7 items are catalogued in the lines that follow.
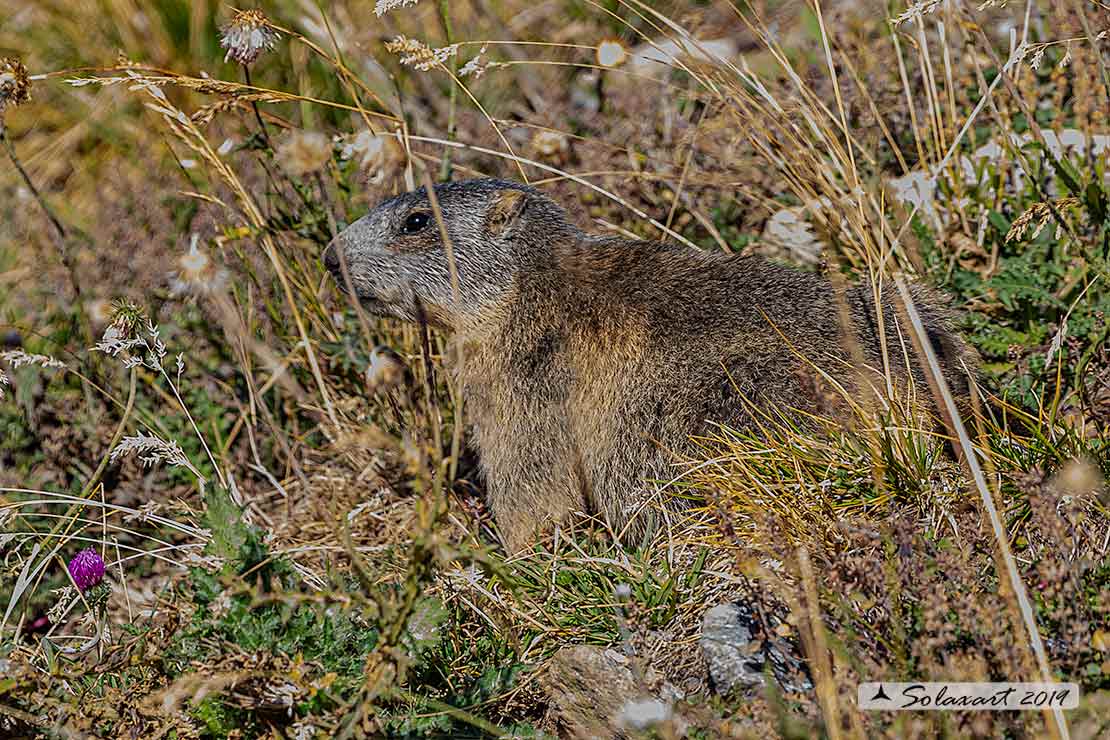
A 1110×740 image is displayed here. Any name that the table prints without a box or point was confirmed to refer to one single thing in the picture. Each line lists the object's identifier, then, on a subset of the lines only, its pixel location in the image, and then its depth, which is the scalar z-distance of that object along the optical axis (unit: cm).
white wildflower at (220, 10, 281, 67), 759
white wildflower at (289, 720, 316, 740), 604
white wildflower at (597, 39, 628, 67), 944
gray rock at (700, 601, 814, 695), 612
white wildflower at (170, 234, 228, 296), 661
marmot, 848
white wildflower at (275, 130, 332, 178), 616
